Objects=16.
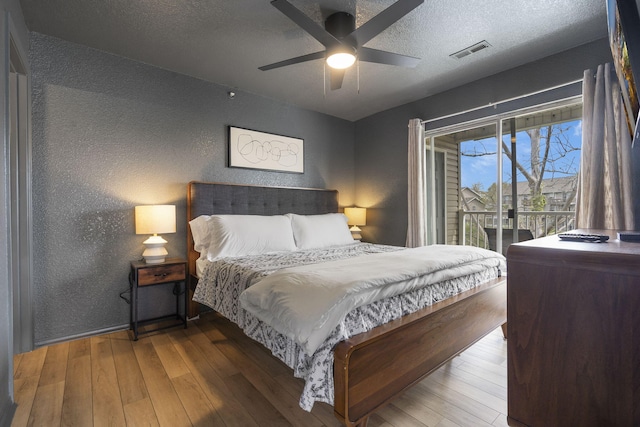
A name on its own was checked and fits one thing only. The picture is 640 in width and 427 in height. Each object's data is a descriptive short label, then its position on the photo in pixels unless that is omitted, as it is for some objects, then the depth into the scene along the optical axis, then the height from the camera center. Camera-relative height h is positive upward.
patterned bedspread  1.38 -0.60
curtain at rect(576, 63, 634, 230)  2.28 +0.39
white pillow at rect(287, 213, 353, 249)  3.32 -0.26
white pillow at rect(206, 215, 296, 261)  2.75 -0.26
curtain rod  2.76 +1.15
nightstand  2.55 -0.61
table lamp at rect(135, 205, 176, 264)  2.63 -0.13
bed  1.35 -0.73
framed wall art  3.49 +0.76
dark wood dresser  0.66 -0.32
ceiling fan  1.79 +1.20
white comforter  1.37 -0.44
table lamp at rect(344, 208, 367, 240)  4.43 -0.13
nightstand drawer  2.58 -0.59
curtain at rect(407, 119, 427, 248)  3.77 +0.29
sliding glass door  3.16 +0.48
